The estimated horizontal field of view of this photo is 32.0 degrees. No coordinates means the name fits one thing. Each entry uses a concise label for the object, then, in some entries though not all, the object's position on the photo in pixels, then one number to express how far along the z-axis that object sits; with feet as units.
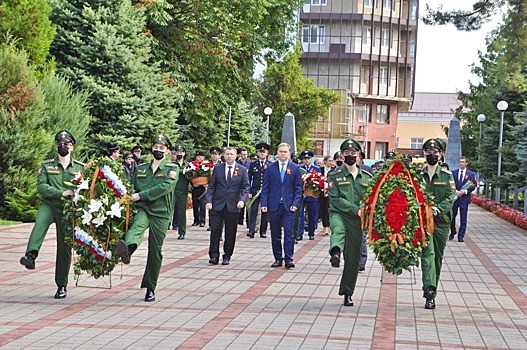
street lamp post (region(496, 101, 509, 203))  120.98
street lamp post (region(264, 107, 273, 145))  157.17
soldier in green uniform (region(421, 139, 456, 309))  36.47
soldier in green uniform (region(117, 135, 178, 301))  35.91
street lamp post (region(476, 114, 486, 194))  155.70
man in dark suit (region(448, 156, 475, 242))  71.05
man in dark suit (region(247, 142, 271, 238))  68.80
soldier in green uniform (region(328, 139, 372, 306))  35.99
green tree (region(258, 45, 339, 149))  188.75
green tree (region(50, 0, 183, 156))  87.81
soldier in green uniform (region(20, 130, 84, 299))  35.55
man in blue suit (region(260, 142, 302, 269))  48.70
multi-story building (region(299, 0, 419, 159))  282.36
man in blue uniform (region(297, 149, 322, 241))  67.36
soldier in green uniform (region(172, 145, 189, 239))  64.54
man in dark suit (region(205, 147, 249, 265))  49.29
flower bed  91.59
